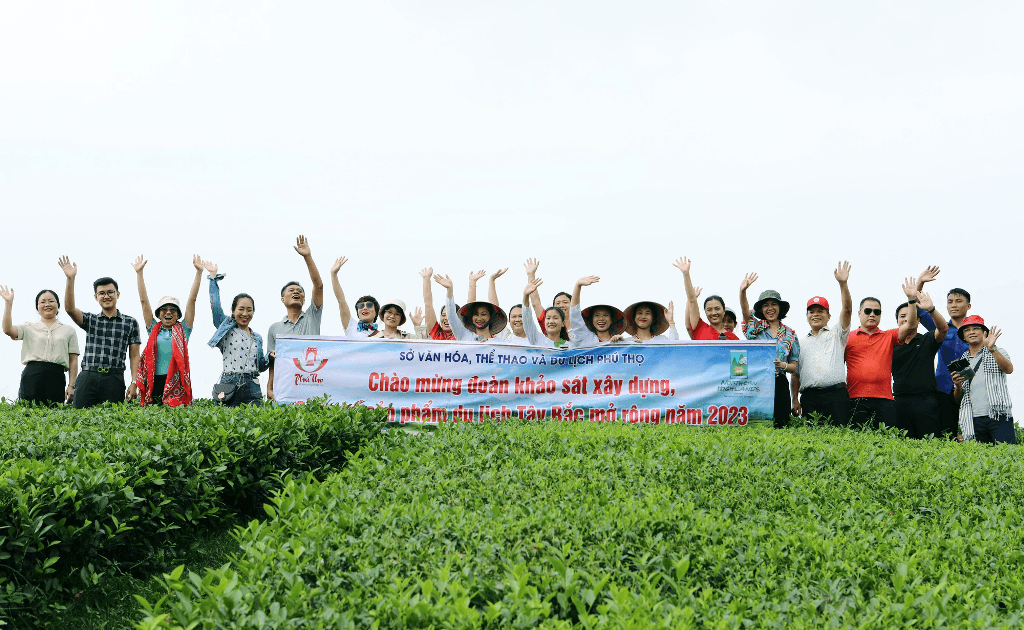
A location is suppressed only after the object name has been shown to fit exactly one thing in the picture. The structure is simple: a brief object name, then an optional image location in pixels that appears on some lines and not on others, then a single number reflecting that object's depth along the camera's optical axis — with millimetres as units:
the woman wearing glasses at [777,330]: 9656
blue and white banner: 9578
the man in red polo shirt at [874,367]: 9344
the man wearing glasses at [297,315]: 10258
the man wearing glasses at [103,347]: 10172
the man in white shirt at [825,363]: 9281
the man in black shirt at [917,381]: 9391
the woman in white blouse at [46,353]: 10688
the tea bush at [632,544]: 3764
